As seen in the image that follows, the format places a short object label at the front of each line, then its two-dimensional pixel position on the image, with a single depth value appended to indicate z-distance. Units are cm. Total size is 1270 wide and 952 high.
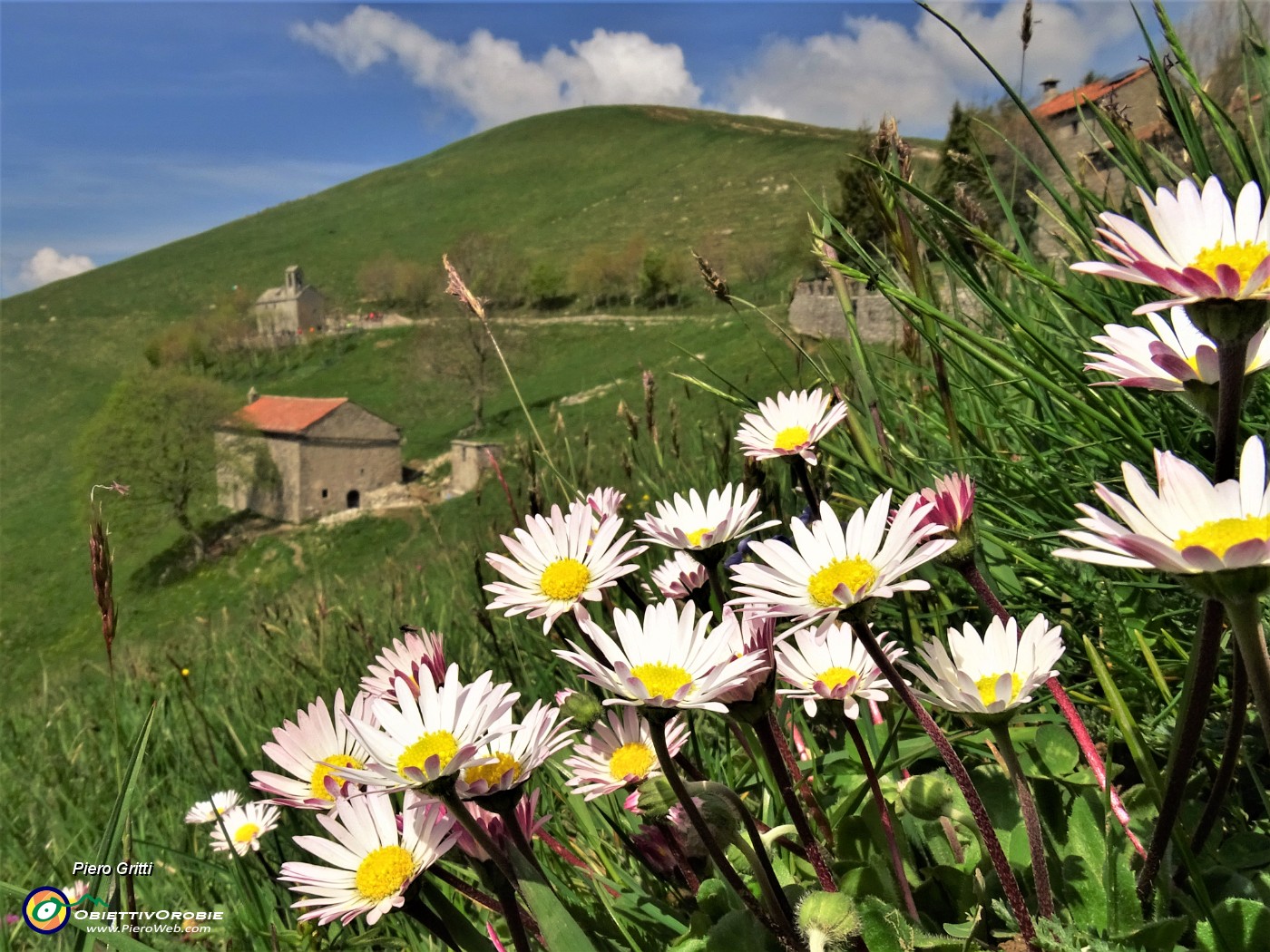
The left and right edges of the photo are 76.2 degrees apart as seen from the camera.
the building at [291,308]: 7731
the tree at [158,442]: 4656
